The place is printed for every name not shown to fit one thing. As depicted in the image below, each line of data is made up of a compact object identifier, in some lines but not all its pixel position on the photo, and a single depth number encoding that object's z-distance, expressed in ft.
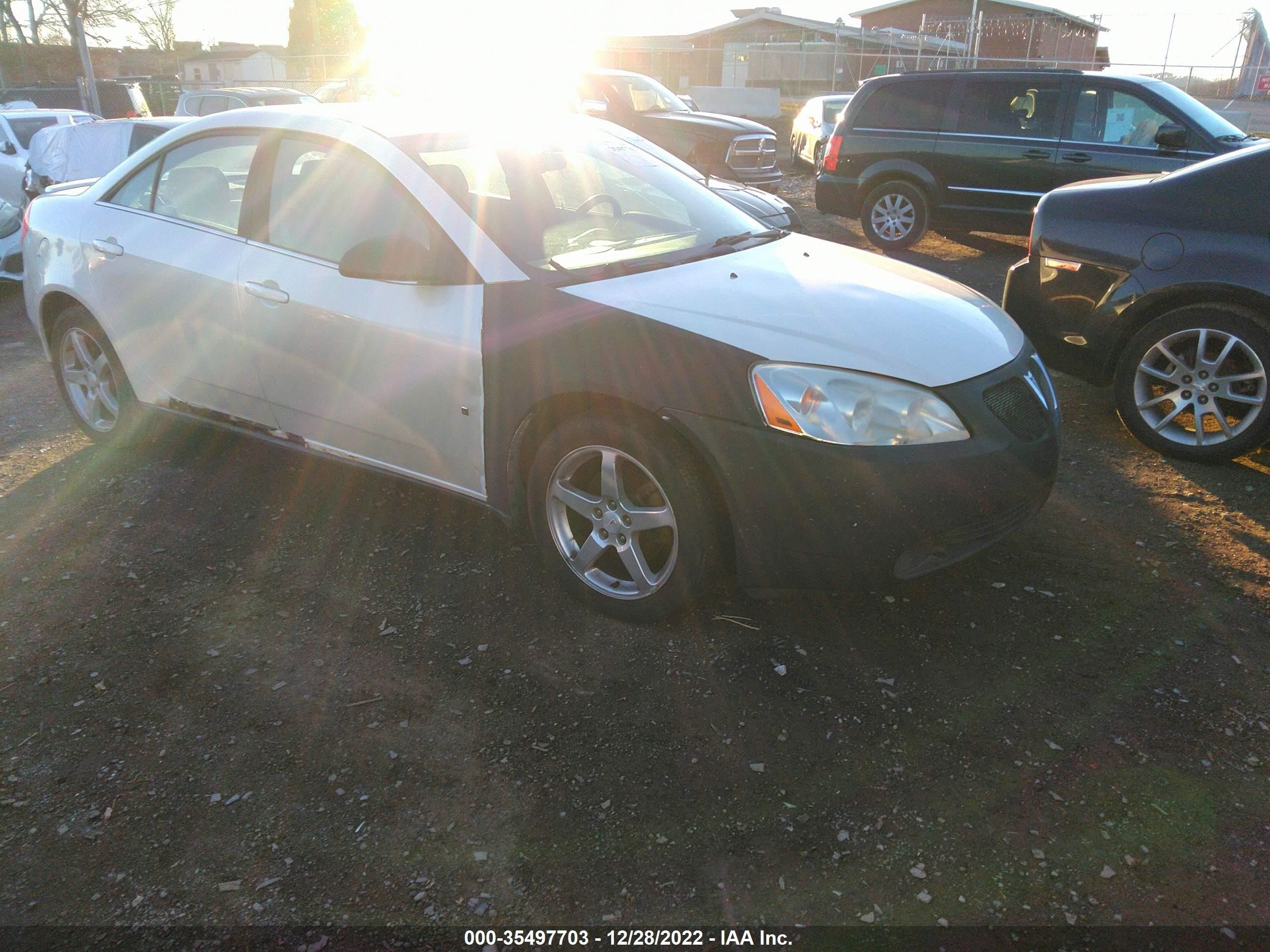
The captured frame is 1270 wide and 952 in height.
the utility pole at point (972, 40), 75.87
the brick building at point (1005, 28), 84.53
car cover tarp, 34.63
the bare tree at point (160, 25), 134.10
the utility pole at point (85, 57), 74.08
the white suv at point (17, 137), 40.01
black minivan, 28.43
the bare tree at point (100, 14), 124.36
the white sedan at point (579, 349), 9.59
